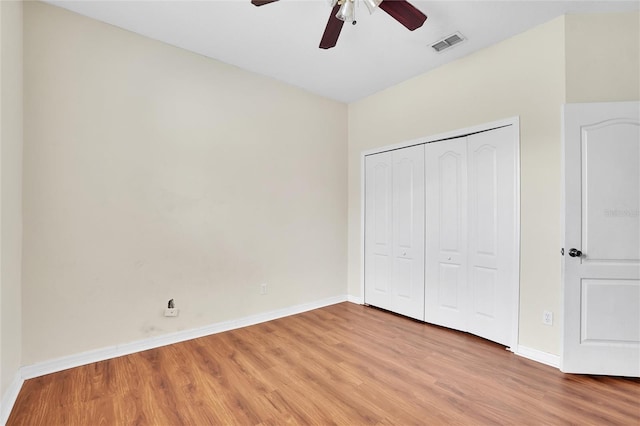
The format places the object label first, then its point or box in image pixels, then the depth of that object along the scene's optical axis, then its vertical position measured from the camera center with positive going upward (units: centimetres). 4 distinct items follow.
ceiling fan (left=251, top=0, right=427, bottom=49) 199 +142
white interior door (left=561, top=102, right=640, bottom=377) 231 -21
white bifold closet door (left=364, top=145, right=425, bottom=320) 362 -23
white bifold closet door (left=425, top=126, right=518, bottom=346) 284 -22
